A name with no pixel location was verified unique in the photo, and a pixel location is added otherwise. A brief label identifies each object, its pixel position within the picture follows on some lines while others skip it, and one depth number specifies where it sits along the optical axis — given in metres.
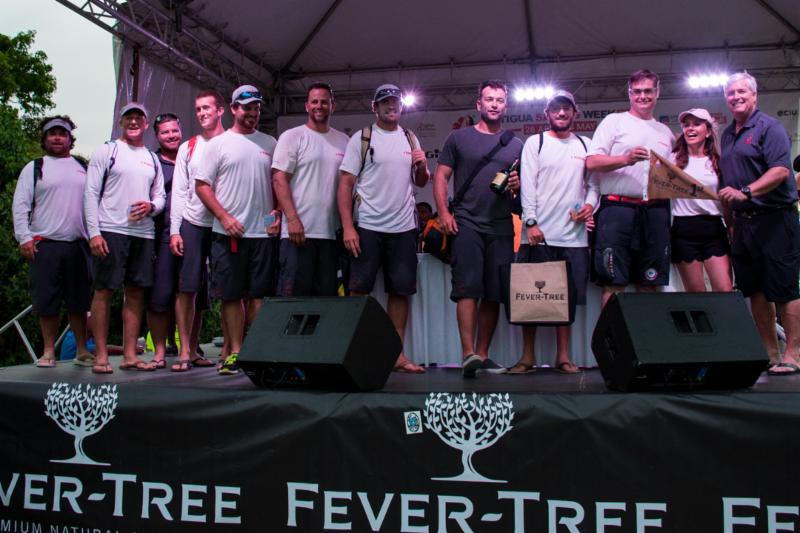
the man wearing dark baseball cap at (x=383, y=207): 3.63
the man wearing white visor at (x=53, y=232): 3.95
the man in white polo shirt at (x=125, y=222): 3.78
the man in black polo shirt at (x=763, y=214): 3.34
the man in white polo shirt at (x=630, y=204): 3.50
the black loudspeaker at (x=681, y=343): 2.50
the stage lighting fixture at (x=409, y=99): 10.54
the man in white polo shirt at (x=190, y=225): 3.81
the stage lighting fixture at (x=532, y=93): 10.22
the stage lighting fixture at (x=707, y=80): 9.76
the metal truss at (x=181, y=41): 7.37
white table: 4.14
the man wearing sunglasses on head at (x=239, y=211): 3.66
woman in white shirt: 3.61
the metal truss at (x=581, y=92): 9.79
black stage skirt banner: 2.40
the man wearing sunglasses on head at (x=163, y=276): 3.96
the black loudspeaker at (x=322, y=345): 2.69
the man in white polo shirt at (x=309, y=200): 3.62
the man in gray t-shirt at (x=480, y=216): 3.55
